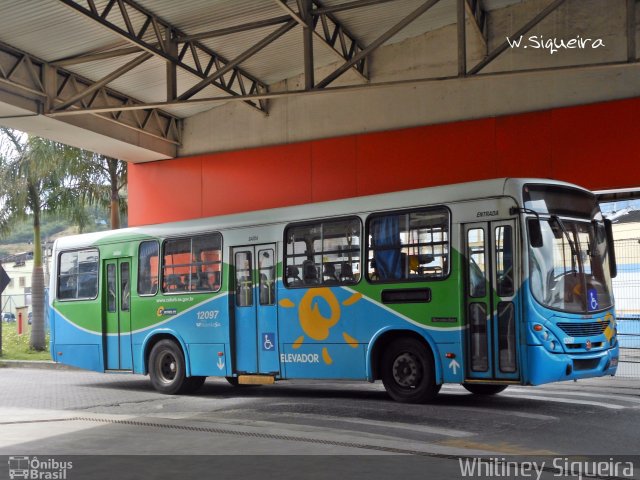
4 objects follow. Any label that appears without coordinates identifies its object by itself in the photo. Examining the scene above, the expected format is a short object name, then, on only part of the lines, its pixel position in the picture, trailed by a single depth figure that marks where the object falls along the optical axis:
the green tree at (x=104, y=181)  24.31
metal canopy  15.20
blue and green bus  11.54
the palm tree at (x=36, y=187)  23.69
